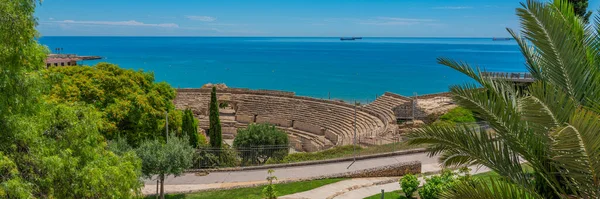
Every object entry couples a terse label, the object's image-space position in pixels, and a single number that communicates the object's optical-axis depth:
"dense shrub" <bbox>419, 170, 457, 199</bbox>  13.30
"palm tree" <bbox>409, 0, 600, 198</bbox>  5.84
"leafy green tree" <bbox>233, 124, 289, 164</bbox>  25.05
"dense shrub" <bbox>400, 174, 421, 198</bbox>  14.69
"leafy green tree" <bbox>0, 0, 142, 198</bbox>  7.05
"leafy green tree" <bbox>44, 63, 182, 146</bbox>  21.83
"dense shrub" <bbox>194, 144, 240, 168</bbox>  22.61
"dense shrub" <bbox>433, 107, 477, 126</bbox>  33.38
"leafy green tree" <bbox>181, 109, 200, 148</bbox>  24.52
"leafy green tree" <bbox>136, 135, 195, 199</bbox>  15.84
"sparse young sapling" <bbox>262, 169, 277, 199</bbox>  15.53
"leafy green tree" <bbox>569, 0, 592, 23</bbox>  24.17
